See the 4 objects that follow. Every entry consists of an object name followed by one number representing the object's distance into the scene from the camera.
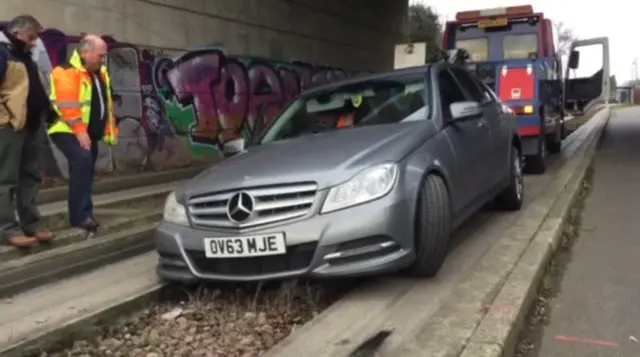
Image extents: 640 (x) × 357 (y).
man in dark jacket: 5.15
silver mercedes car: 4.08
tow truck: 10.44
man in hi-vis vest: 5.66
